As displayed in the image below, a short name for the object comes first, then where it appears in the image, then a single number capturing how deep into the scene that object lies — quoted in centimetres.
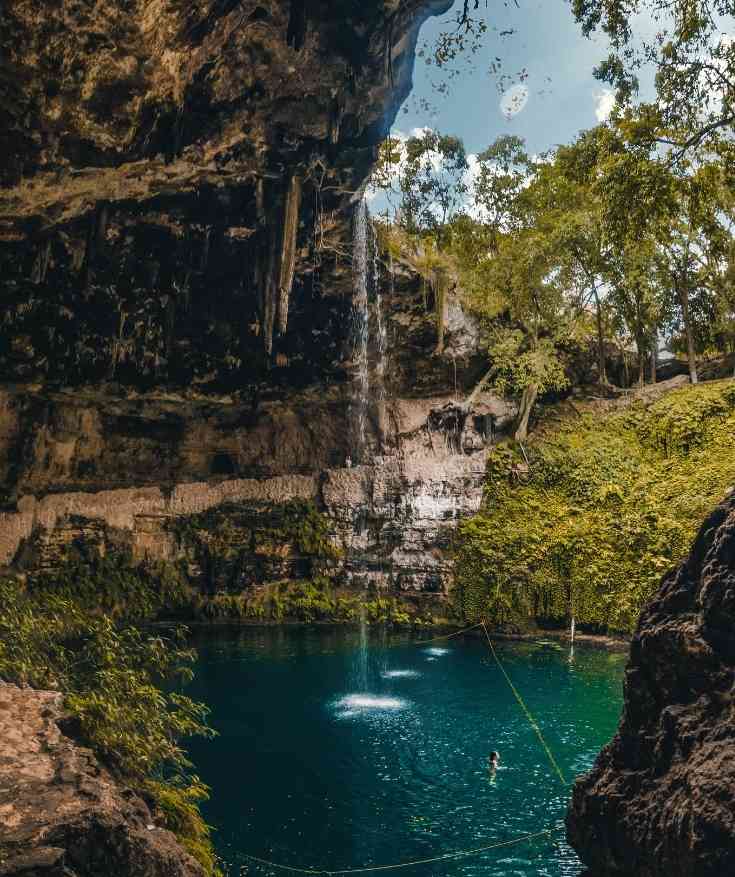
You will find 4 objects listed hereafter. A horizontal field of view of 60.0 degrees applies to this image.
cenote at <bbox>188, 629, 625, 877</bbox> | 695
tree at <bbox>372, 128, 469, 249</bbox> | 1916
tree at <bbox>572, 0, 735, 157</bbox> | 762
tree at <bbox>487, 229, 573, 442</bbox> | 1941
